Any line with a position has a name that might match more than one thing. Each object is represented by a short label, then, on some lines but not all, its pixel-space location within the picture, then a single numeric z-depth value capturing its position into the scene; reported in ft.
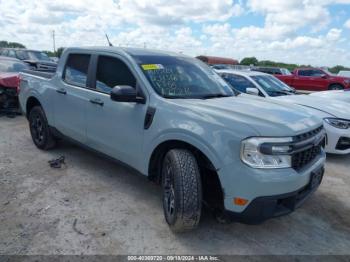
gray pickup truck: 8.79
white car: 18.60
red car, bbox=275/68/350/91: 60.03
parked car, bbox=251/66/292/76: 68.45
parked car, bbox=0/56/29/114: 25.88
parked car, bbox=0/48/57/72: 53.88
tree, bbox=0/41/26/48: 158.71
